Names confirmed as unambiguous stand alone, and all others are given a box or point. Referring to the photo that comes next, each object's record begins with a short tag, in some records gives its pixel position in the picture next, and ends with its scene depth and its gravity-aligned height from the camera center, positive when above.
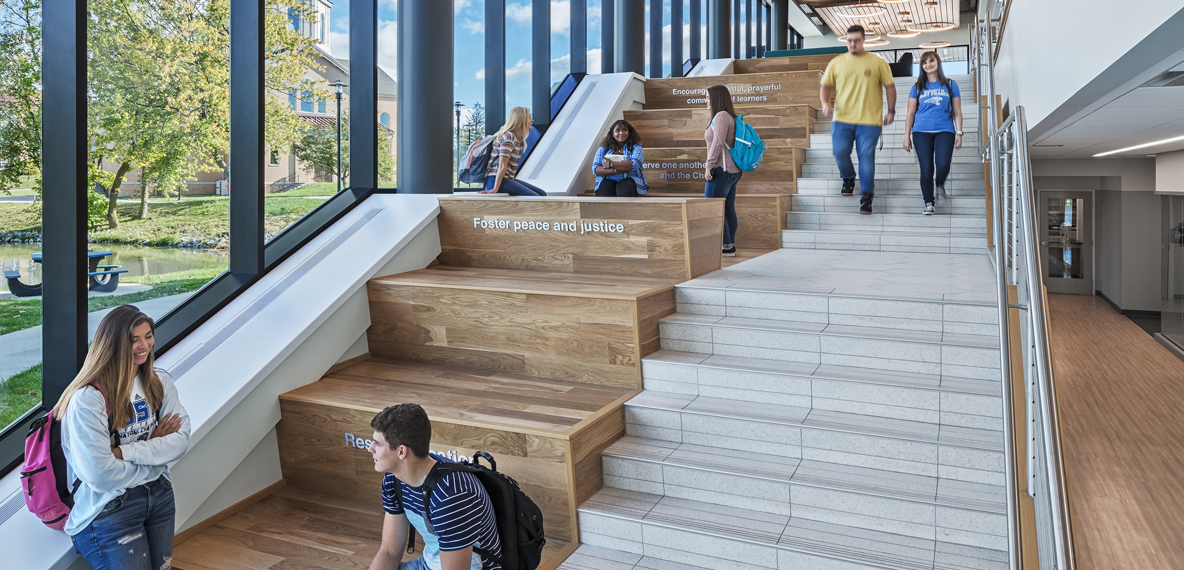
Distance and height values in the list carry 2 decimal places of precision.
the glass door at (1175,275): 12.76 -0.24
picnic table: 4.99 -0.12
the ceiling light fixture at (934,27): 21.65 +6.40
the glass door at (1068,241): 16.94 +0.40
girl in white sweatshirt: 2.62 -0.66
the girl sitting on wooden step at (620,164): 6.07 +0.72
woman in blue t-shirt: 5.96 +1.05
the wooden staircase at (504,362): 3.34 -0.57
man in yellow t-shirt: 6.13 +1.21
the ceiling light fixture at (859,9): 19.53 +6.22
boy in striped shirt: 2.48 -0.76
